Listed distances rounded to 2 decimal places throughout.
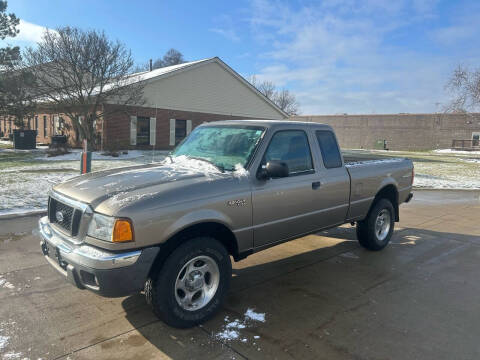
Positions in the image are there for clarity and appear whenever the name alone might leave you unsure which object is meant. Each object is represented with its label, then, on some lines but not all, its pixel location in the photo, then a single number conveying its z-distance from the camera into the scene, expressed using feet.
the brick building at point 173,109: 80.33
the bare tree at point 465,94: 99.29
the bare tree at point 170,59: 214.92
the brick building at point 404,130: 163.02
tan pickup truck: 9.53
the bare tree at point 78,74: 66.54
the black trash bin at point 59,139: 75.82
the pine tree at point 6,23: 87.15
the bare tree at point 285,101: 275.59
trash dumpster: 77.15
